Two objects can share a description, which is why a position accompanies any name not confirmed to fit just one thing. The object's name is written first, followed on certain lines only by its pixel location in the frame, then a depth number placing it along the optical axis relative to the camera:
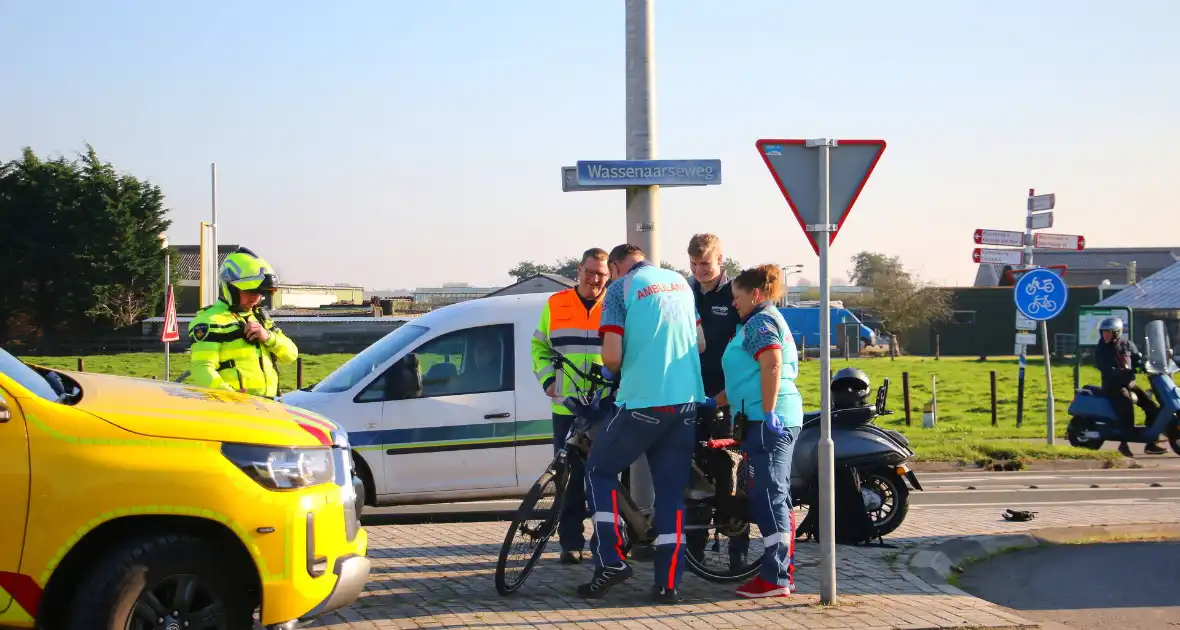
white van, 9.30
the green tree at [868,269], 63.72
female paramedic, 6.74
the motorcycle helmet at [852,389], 8.83
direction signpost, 17.36
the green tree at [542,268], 69.88
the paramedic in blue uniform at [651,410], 6.48
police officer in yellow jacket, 7.18
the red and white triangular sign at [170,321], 22.56
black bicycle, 6.73
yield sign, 6.64
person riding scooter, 16.70
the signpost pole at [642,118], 8.32
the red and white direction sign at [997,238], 20.33
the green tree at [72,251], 49.22
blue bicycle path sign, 17.19
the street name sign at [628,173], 8.13
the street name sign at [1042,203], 19.75
